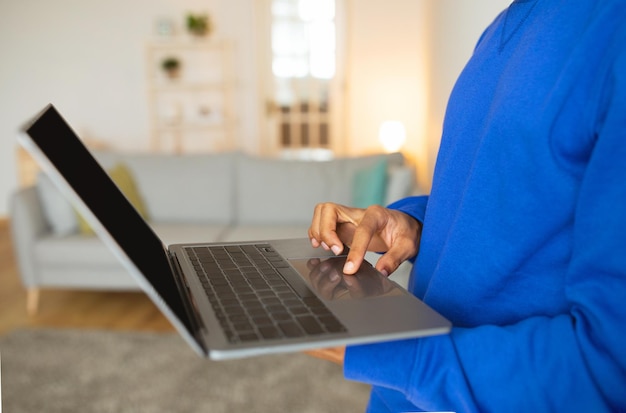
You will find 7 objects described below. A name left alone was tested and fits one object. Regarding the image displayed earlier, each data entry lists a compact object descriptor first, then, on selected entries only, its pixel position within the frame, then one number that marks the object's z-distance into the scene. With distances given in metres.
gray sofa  3.29
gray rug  2.32
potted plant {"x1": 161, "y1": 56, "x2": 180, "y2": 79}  5.71
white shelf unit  5.80
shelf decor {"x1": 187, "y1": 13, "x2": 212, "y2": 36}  5.60
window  5.84
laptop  0.52
